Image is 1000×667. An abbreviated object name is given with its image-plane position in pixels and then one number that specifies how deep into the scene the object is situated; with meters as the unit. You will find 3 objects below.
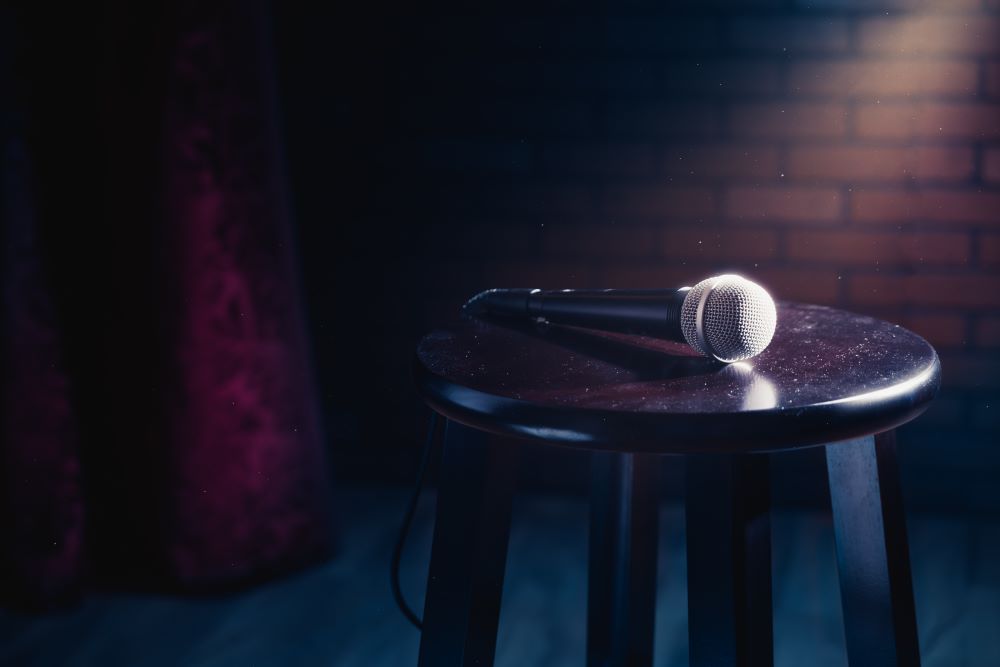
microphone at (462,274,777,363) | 0.76
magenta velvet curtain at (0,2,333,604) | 1.45
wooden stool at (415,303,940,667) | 0.66
